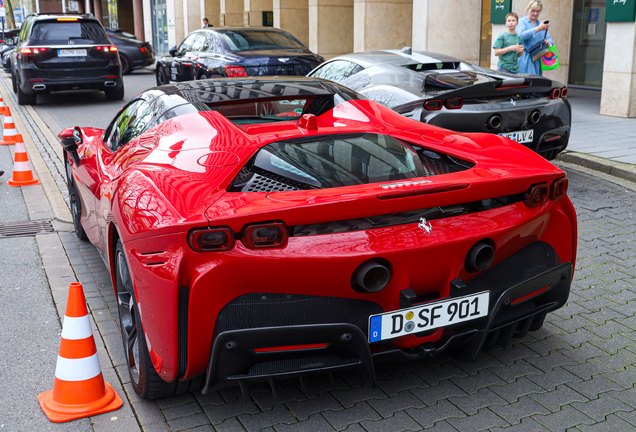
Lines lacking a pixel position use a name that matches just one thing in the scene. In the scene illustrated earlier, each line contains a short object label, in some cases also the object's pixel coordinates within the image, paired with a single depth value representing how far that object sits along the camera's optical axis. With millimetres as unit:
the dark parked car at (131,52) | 22531
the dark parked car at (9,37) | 18094
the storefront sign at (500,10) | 13742
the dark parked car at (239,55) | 11844
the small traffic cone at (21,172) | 7738
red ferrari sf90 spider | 2555
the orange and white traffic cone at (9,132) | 10188
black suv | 14391
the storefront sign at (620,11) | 11109
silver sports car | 6777
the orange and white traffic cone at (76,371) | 2994
